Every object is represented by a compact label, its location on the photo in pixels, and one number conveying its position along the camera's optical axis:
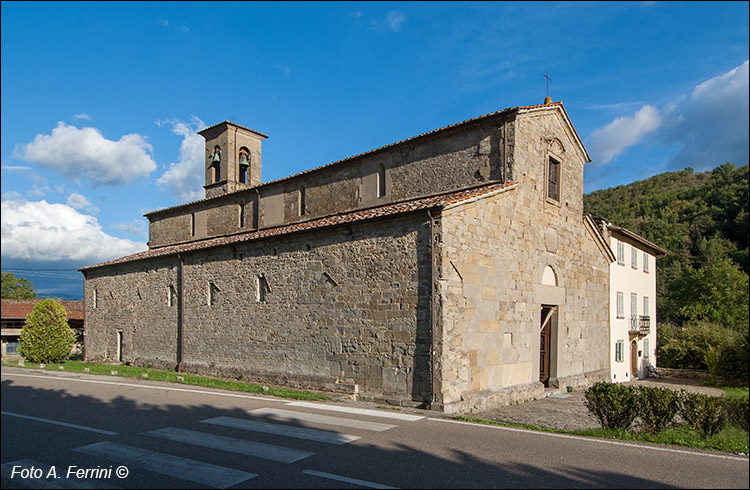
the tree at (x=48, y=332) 20.27
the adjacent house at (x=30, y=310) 25.95
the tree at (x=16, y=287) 63.57
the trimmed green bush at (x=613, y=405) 8.90
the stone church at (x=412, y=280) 12.75
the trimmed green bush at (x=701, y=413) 7.32
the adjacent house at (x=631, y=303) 23.11
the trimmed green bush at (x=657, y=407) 8.37
